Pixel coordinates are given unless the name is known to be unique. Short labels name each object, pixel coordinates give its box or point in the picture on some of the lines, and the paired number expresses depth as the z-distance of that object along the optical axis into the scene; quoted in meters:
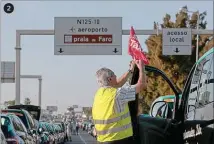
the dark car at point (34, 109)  26.33
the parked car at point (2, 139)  8.71
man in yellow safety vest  5.96
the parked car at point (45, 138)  18.94
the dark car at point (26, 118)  16.23
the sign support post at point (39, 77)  53.54
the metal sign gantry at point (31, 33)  24.00
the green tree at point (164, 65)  40.53
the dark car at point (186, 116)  5.36
